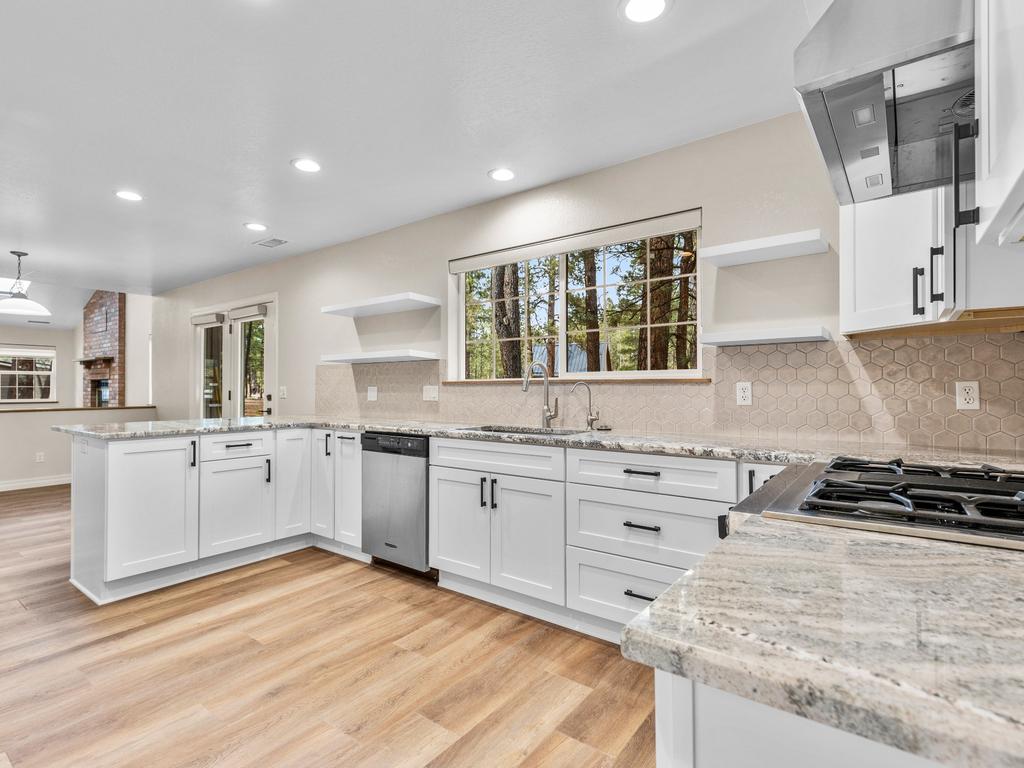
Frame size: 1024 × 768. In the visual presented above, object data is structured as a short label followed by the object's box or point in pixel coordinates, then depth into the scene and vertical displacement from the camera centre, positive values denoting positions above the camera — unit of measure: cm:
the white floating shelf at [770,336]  232 +23
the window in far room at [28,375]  1023 +19
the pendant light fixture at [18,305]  545 +81
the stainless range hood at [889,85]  92 +59
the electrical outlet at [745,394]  264 -3
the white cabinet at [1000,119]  65 +36
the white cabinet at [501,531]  263 -75
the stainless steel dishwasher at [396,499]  319 -69
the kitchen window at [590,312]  303 +47
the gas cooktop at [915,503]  86 -22
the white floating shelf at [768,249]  232 +62
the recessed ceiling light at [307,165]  316 +130
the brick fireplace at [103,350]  812 +56
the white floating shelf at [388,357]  387 +22
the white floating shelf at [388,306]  379 +60
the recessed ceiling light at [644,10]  187 +132
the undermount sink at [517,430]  314 -26
